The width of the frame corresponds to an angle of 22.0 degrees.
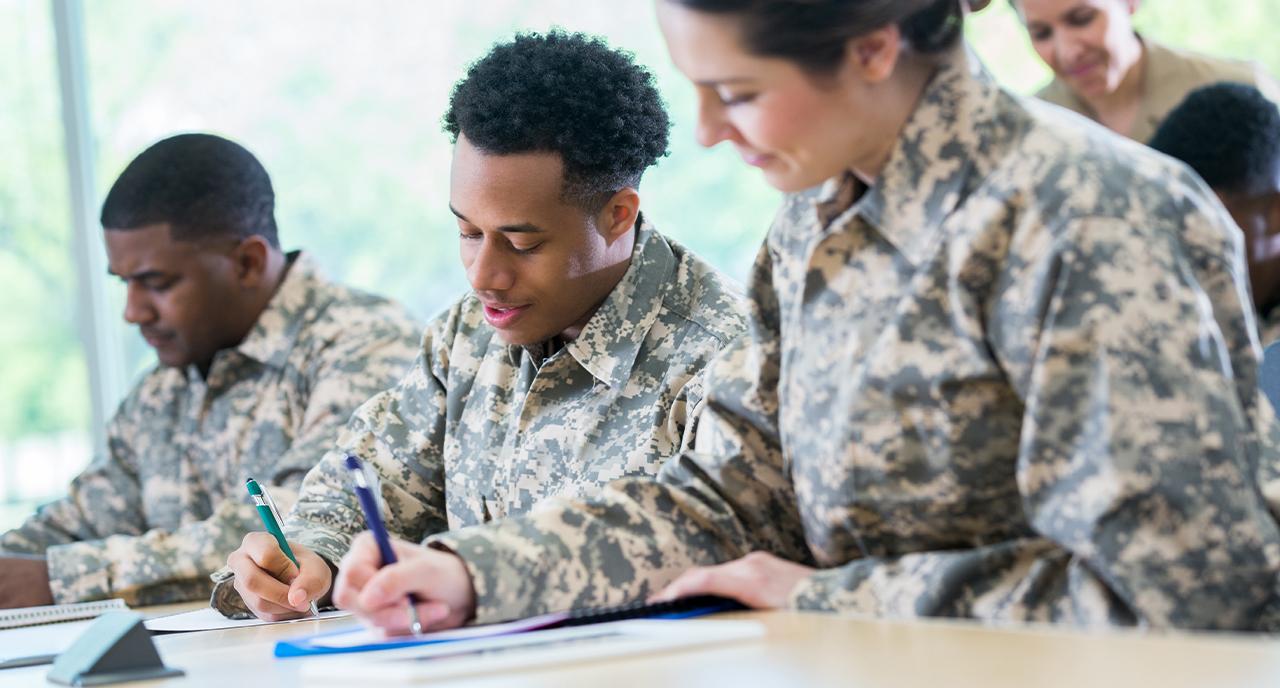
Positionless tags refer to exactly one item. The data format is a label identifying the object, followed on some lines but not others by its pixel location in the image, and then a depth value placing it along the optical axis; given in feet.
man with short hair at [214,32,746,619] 7.86
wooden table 5.15
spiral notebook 8.41
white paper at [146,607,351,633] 7.55
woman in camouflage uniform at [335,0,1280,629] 6.22
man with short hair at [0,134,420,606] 9.54
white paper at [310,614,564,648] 6.48
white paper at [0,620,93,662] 7.37
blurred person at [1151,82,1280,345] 9.09
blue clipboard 6.47
